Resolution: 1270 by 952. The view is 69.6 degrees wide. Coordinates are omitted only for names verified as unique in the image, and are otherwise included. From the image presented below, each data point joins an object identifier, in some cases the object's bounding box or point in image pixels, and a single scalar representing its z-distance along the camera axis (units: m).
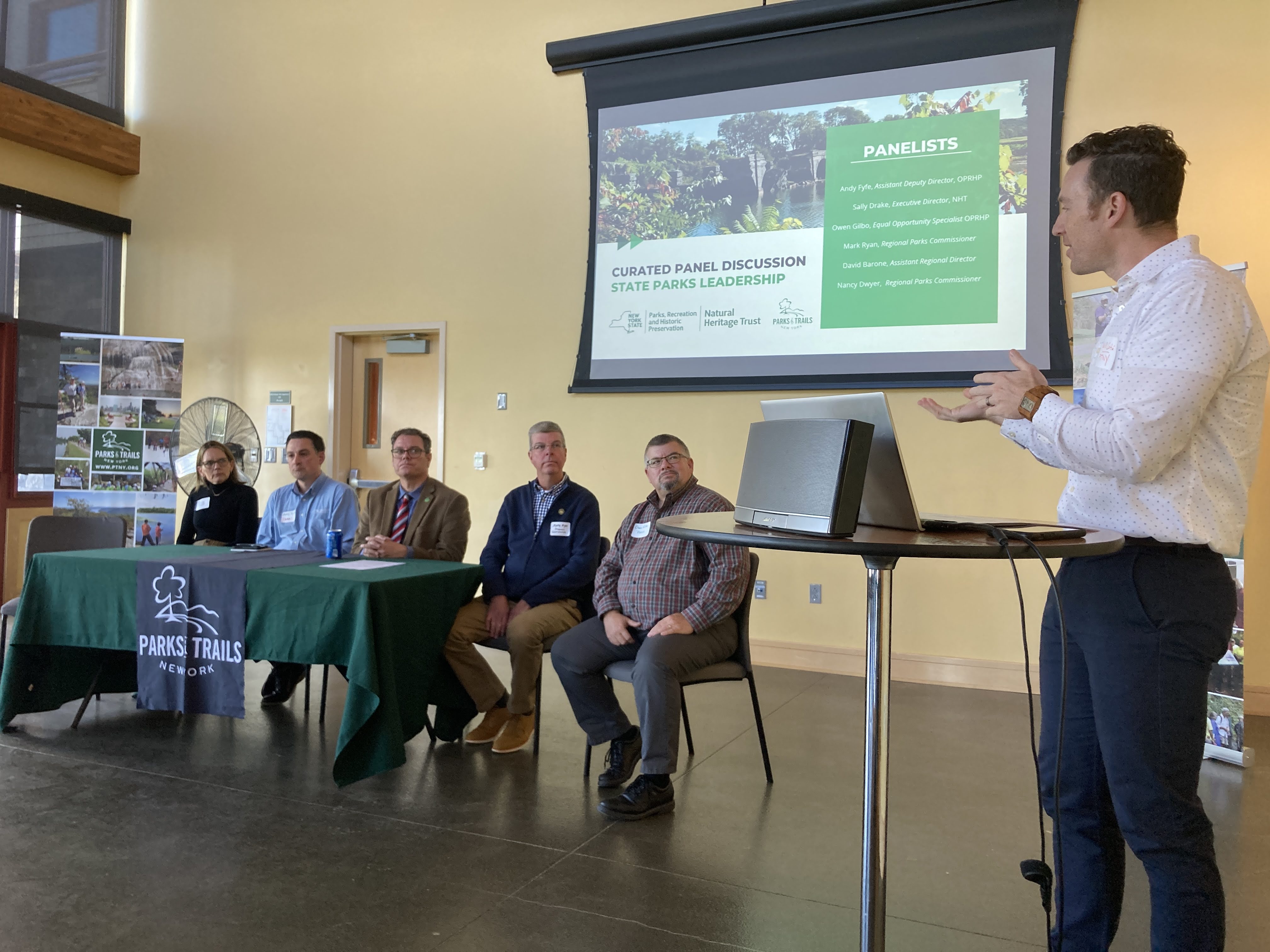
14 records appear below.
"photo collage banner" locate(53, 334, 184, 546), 5.98
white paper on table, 3.15
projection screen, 4.46
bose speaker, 1.21
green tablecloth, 2.77
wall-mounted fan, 6.27
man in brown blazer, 3.73
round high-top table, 1.24
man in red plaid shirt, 2.72
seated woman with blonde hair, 4.31
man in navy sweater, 3.27
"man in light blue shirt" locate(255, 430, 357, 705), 4.06
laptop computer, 1.32
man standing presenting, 1.25
